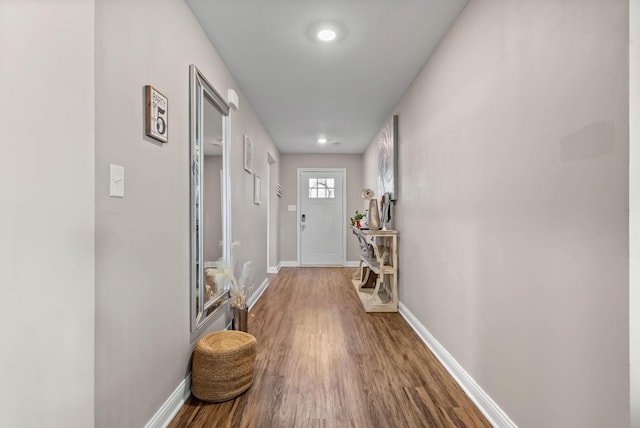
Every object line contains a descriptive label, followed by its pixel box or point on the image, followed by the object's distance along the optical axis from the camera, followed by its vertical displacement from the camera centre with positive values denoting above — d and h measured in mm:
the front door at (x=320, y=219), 6547 -110
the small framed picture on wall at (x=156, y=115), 1453 +455
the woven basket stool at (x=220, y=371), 1775 -861
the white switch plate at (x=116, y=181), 1215 +121
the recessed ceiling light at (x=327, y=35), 2174 +1198
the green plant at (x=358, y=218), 4745 -65
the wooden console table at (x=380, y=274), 3502 -675
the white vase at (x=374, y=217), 3851 -40
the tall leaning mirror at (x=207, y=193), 1947 +139
